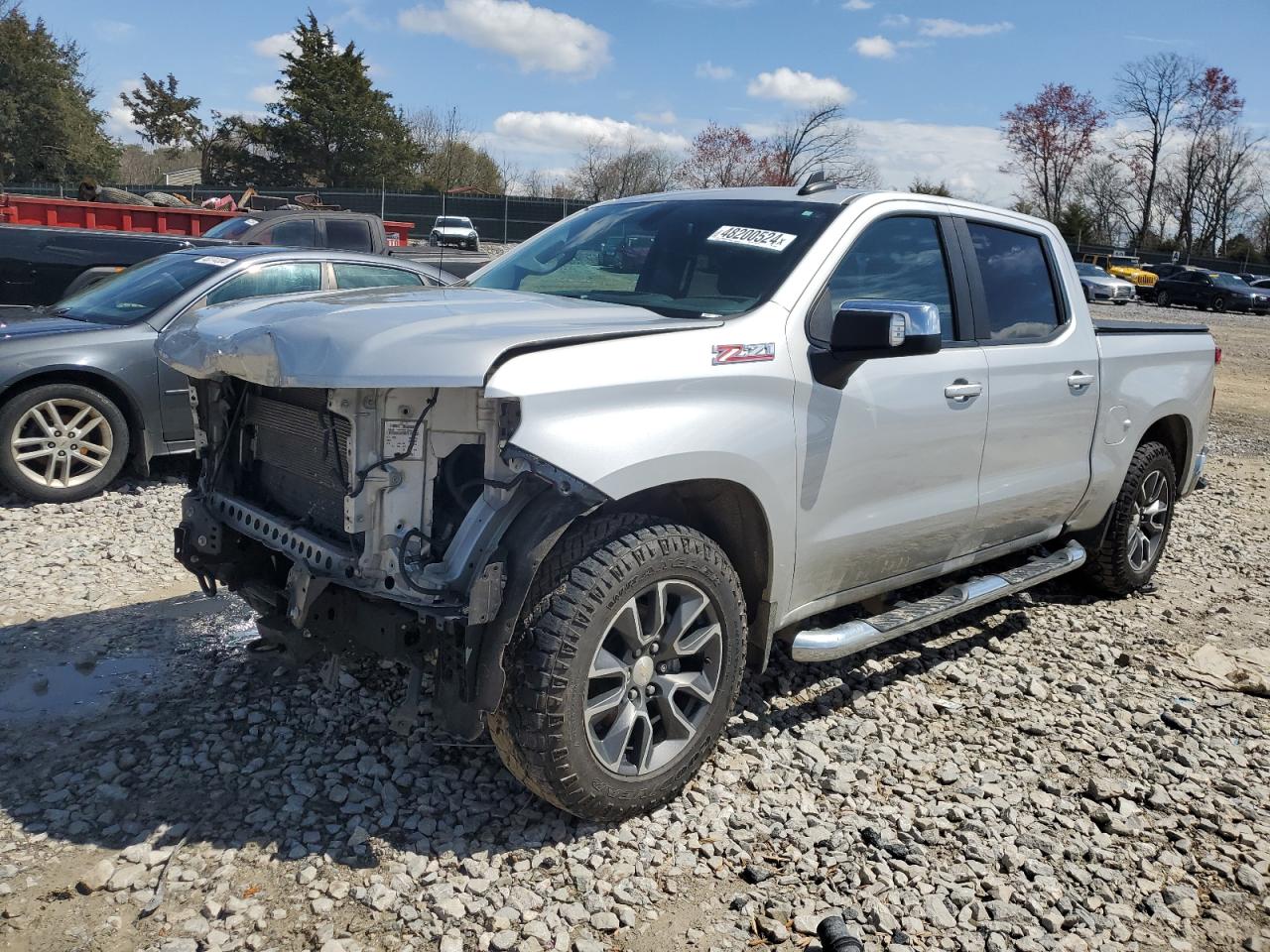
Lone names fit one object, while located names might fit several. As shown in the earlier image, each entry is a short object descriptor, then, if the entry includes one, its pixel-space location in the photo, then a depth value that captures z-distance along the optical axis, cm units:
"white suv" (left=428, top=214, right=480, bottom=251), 3184
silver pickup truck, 279
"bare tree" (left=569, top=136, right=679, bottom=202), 4912
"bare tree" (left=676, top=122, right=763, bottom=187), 4925
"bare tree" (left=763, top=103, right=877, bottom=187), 4569
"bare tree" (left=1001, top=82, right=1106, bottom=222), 5938
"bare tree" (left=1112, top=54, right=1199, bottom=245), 6056
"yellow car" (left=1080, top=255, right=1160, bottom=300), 3969
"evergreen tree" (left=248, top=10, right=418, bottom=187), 4759
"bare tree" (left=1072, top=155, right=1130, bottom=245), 6372
